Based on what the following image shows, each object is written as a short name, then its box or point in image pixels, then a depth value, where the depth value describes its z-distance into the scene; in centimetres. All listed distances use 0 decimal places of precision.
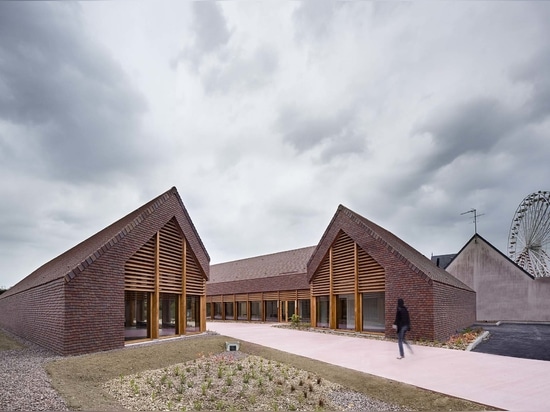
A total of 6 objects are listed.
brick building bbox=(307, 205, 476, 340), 1551
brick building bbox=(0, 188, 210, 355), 1148
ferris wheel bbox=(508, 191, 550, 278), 3484
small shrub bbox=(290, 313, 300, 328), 2344
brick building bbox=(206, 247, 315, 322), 2858
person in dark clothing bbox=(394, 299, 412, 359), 1203
